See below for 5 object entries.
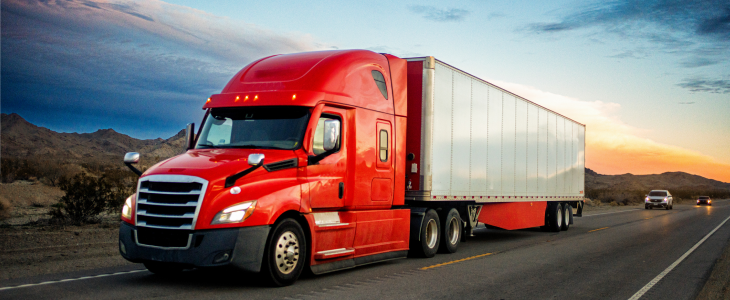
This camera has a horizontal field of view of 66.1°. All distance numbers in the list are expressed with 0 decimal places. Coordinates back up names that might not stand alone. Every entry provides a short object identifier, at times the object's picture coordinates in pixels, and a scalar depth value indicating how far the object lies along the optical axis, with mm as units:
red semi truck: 7359
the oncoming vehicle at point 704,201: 62097
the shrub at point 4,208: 17031
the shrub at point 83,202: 15945
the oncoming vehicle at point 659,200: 45175
